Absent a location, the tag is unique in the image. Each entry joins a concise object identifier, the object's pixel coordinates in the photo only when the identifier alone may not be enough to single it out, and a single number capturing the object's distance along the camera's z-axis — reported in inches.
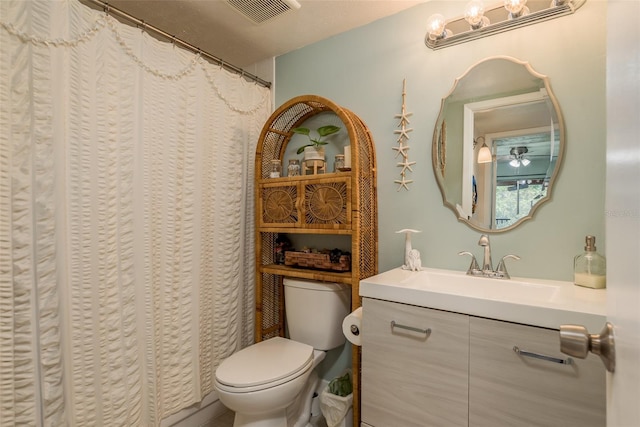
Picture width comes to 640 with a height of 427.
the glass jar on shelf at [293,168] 77.3
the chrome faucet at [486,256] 56.0
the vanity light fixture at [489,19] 53.0
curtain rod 54.8
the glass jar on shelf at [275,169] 78.9
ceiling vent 63.2
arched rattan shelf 63.2
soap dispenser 46.4
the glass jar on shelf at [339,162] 70.4
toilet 53.5
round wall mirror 54.1
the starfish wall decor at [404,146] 67.2
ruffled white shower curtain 45.1
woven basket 67.4
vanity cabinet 36.5
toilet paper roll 55.4
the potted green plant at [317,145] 73.3
